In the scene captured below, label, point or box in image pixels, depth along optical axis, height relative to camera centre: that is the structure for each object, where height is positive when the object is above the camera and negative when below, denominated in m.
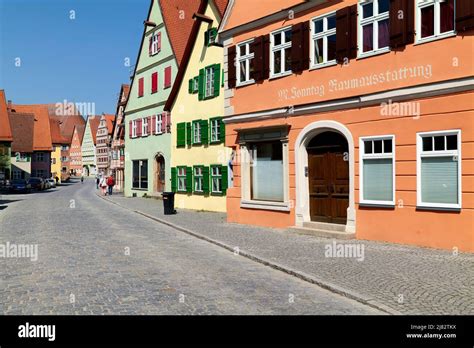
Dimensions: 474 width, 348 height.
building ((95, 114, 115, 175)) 91.00 +7.66
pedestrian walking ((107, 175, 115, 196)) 43.31 -0.67
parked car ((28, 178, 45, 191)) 53.72 -0.75
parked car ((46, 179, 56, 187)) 63.41 -0.77
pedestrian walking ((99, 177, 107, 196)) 43.04 -0.89
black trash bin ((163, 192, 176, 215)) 21.80 -1.20
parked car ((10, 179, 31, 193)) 48.97 -0.97
